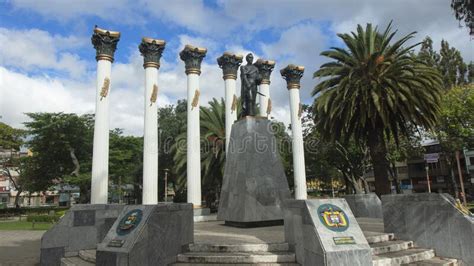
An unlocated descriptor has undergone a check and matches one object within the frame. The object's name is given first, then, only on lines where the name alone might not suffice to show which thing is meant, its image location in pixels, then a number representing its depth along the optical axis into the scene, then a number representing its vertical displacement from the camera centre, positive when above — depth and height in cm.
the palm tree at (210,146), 3156 +435
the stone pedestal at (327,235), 662 -93
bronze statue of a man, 1583 +478
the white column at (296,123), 2841 +565
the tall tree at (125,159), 4294 +481
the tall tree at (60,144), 3953 +631
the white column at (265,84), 2698 +836
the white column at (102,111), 2111 +530
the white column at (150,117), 2247 +513
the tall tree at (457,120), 2952 +563
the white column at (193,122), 2404 +506
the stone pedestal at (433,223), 892 -104
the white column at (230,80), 2567 +833
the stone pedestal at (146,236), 751 -96
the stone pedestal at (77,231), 1056 -107
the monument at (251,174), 1374 +74
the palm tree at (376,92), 1825 +507
